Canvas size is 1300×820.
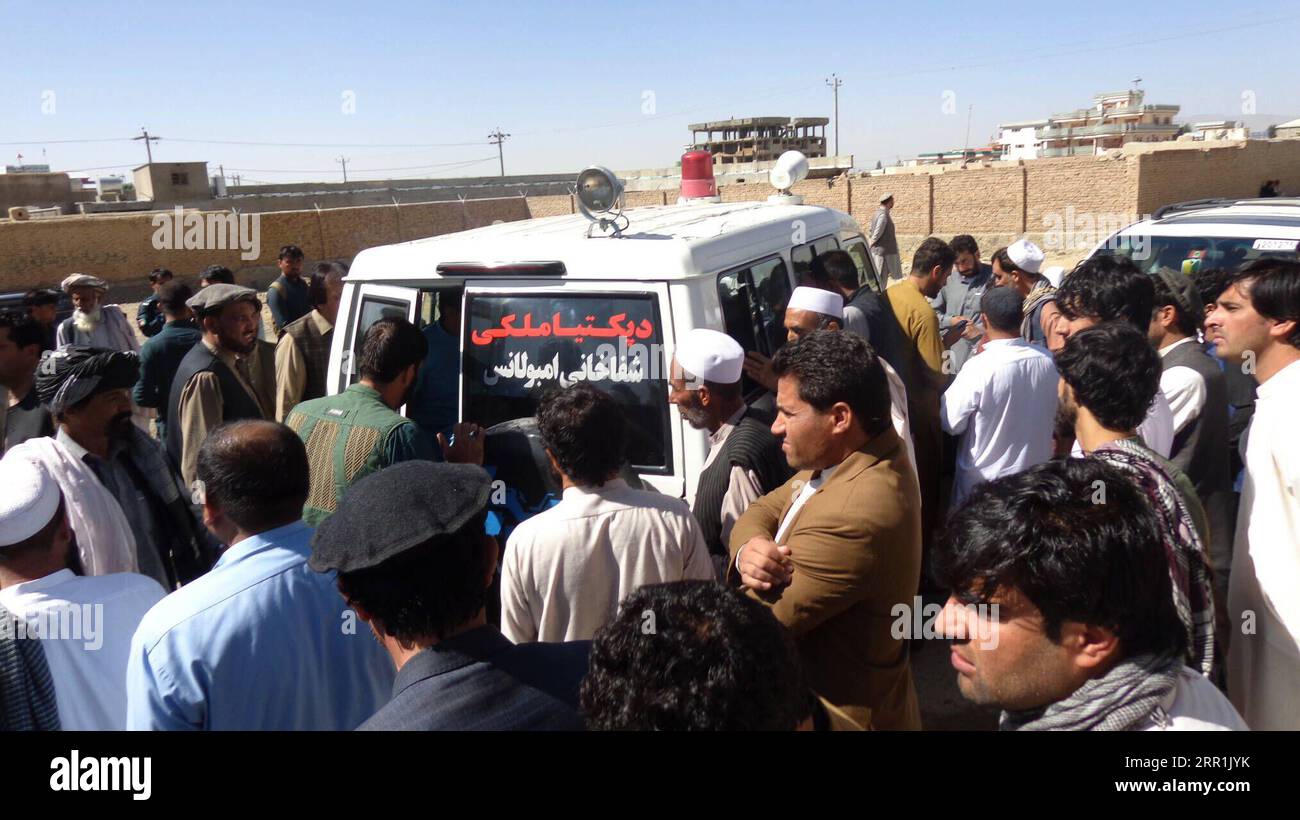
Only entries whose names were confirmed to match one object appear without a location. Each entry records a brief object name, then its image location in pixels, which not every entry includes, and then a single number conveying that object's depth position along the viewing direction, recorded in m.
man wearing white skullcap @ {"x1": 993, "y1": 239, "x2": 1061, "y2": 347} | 5.51
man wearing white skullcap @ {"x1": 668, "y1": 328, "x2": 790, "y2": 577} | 2.88
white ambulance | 3.25
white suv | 6.31
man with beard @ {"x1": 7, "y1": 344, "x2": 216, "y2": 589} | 2.91
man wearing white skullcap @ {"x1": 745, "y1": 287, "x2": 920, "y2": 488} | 3.98
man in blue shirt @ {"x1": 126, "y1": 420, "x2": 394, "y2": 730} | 1.93
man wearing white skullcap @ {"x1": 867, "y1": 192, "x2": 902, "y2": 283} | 10.89
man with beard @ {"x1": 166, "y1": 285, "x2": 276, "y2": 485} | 4.28
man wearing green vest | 3.19
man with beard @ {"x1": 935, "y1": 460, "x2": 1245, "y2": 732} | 1.42
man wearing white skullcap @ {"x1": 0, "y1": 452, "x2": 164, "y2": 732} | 2.14
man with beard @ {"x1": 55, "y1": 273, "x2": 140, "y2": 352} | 6.98
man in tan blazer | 2.15
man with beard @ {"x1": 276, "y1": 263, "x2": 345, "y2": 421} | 5.57
